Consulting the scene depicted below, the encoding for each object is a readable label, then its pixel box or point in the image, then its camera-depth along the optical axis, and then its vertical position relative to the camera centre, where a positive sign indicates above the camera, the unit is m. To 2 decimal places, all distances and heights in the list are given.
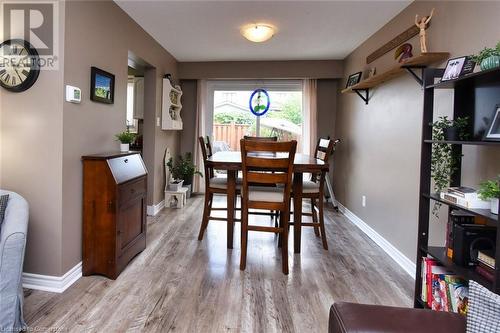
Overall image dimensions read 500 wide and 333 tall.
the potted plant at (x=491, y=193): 1.21 -0.13
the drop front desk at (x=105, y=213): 2.13 -0.45
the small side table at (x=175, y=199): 4.27 -0.66
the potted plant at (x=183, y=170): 4.45 -0.25
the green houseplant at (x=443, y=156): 1.62 +0.02
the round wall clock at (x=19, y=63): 1.93 +0.57
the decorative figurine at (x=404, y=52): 2.43 +0.92
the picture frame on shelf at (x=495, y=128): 1.35 +0.16
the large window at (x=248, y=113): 5.00 +0.74
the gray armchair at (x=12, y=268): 1.44 -0.60
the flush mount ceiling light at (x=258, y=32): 2.91 +1.24
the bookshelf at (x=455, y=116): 1.47 +0.20
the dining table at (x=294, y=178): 2.46 -0.20
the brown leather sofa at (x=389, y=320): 0.88 -0.51
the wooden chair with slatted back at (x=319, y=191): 2.79 -0.33
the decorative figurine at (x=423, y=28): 2.16 +0.98
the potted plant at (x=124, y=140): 2.63 +0.11
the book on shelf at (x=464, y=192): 1.37 -0.16
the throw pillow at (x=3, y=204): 1.59 -0.30
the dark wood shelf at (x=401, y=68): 2.03 +0.75
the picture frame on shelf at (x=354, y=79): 3.59 +1.00
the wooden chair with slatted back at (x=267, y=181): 2.18 -0.19
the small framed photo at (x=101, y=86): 2.29 +0.55
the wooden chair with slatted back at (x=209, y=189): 2.91 -0.34
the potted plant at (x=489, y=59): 1.24 +0.45
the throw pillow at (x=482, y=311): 0.80 -0.42
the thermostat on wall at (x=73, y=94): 1.99 +0.40
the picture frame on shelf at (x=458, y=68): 1.45 +0.48
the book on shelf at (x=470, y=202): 1.35 -0.20
